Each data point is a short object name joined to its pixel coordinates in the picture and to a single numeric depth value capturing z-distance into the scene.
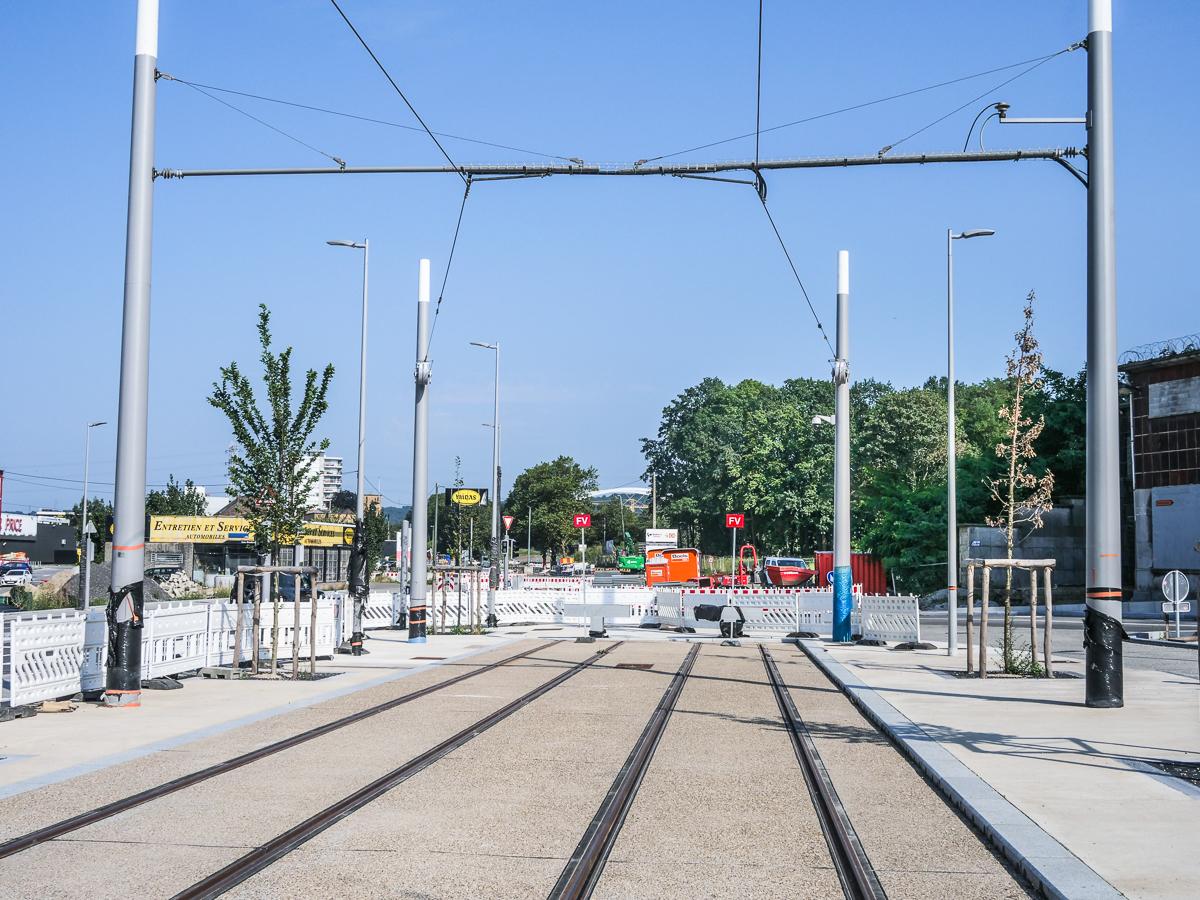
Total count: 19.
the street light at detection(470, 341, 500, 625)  37.38
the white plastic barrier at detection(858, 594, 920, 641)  29.25
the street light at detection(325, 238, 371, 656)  24.81
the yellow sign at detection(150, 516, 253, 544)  62.97
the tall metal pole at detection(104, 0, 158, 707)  15.20
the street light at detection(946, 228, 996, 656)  24.98
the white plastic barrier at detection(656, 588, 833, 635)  35.69
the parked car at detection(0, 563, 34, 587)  60.72
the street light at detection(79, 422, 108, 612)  32.22
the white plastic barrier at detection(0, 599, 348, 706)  14.17
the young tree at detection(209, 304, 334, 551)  26.09
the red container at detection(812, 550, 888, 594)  59.41
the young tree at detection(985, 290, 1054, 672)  25.94
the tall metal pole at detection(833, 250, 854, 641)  29.27
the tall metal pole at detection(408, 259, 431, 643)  26.88
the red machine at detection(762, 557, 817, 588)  60.62
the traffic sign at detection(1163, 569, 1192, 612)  32.91
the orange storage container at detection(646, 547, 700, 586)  60.53
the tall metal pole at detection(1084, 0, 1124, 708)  15.24
